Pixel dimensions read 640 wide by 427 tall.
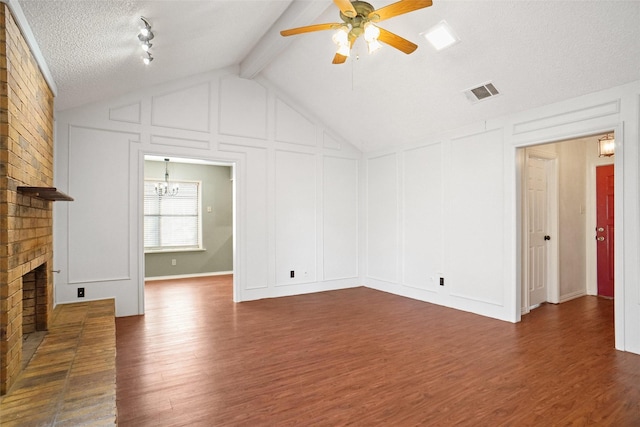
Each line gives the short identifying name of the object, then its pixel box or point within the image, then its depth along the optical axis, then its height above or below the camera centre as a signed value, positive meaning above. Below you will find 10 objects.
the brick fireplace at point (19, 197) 2.06 +0.14
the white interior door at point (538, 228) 4.98 -0.20
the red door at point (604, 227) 5.55 -0.21
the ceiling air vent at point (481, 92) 4.01 +1.47
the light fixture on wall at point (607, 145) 5.00 +1.02
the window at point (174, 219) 7.48 -0.06
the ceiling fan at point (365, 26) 2.41 +1.46
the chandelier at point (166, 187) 7.42 +0.63
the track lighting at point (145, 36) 2.84 +1.52
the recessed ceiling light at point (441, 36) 3.45 +1.85
